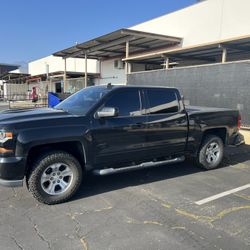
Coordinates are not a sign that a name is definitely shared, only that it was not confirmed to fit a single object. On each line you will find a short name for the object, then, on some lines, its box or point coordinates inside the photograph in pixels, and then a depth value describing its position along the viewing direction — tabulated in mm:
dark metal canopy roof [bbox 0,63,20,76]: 65363
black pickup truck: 4012
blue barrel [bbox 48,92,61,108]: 15069
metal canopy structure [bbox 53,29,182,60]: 15617
